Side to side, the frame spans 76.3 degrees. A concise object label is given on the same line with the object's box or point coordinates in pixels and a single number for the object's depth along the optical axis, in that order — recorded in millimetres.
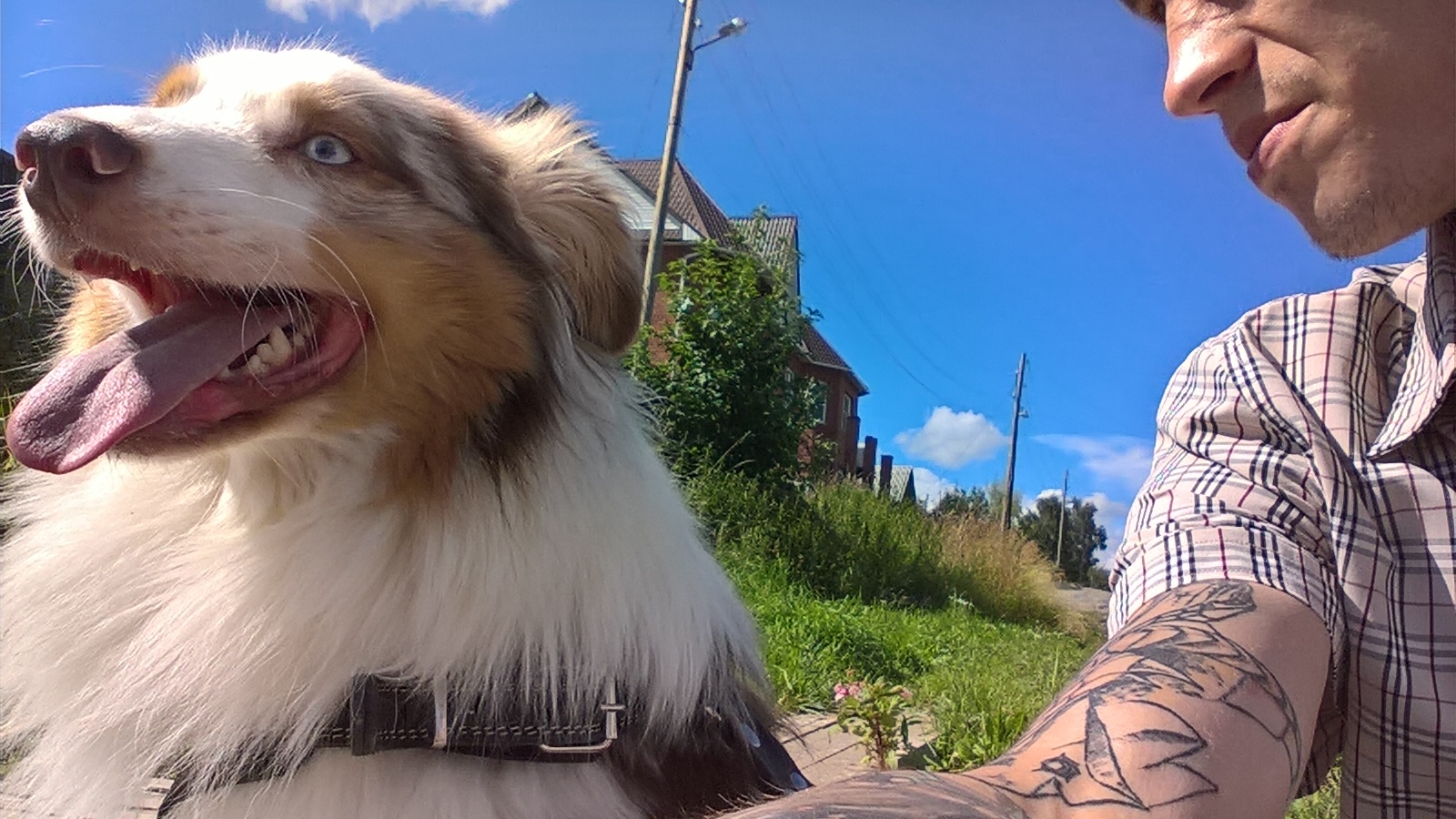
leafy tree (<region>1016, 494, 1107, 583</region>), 41500
